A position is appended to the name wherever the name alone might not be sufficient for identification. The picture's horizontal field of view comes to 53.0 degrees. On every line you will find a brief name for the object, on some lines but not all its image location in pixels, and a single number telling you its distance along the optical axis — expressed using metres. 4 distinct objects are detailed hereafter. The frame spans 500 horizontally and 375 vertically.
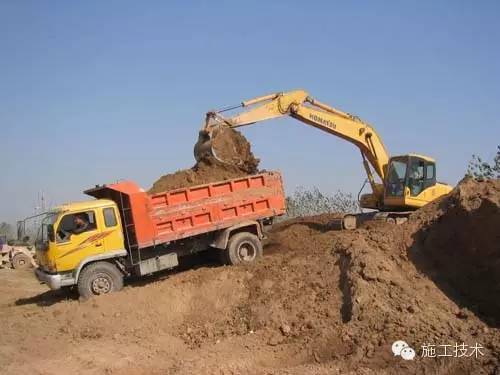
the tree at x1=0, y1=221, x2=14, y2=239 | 51.96
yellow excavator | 13.91
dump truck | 11.30
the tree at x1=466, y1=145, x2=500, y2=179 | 28.00
